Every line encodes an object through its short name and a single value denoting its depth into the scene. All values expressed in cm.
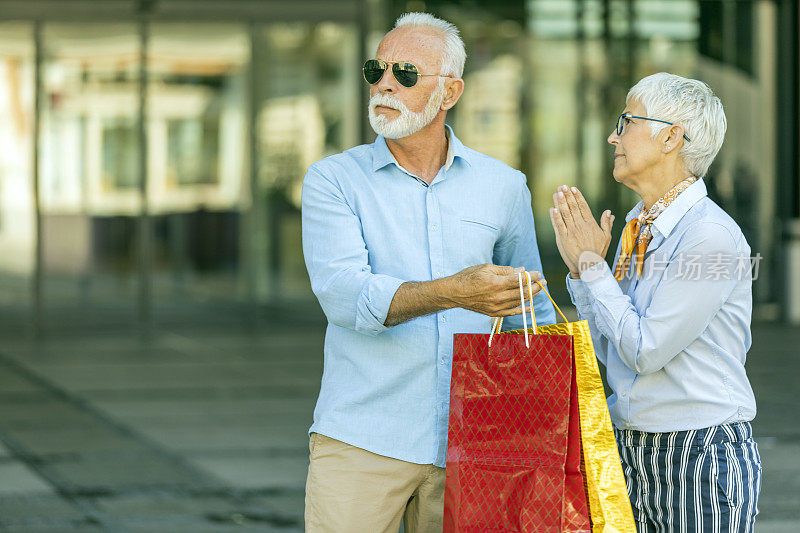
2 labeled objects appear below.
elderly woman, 493
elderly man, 530
